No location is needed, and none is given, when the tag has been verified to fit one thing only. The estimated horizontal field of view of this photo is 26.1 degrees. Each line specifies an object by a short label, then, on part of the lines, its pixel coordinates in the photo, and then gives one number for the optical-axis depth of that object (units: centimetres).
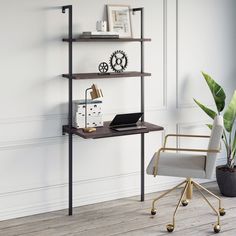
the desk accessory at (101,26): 431
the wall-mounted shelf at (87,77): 415
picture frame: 445
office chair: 397
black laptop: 428
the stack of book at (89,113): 428
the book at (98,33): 421
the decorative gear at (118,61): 449
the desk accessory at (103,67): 444
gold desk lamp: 417
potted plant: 479
